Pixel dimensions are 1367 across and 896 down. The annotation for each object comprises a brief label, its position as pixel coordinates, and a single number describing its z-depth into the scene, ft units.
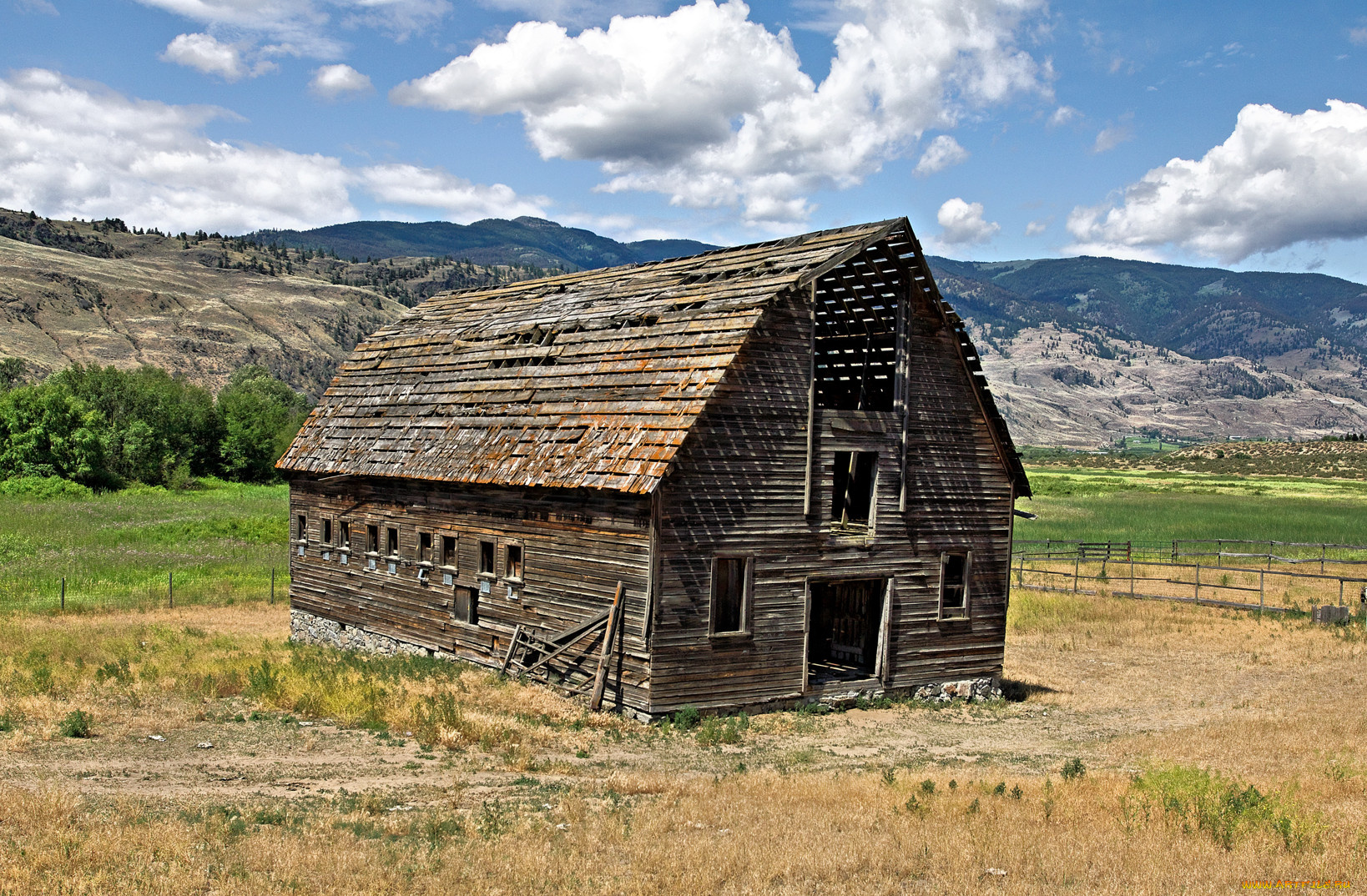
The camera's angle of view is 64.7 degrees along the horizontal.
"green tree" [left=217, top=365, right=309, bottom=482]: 251.19
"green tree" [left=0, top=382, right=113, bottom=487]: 205.87
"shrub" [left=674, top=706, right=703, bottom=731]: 56.90
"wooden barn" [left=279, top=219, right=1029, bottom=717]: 58.80
